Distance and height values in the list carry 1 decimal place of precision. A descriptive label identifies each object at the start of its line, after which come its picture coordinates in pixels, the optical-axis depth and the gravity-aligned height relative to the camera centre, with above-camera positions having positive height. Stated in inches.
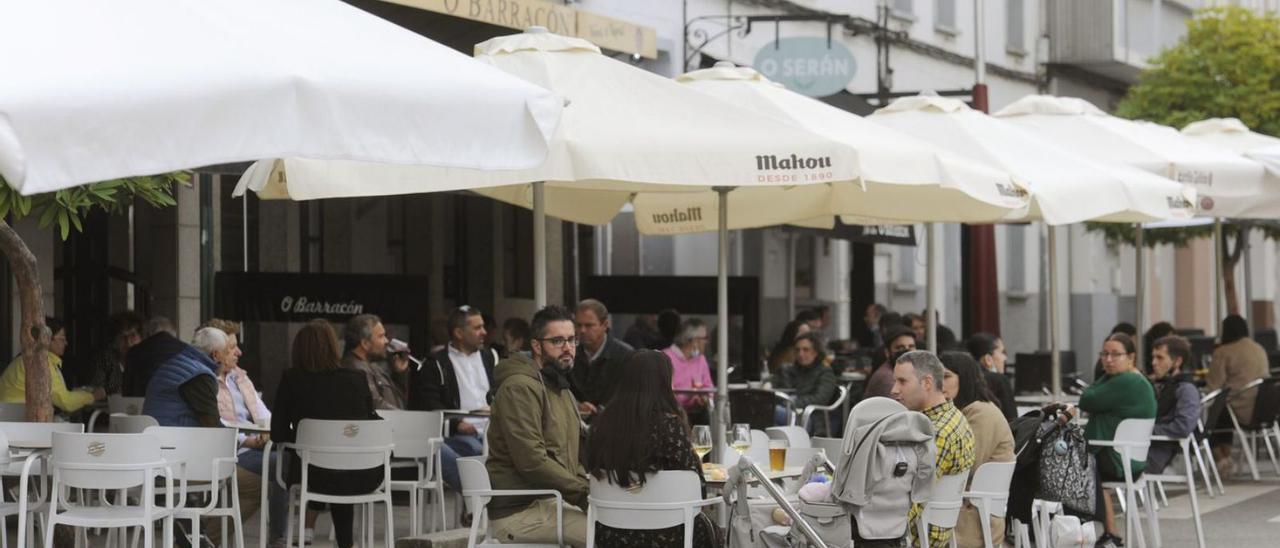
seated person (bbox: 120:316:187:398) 526.9 -11.8
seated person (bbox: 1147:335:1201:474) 565.0 -32.0
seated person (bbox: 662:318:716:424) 695.7 -18.4
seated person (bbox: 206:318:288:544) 492.4 -28.6
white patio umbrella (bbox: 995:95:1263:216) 682.8 +50.0
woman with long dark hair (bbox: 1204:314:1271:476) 745.0 -27.1
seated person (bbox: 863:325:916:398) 572.7 -15.8
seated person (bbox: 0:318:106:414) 560.4 -21.9
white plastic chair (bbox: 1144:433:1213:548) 529.8 -48.2
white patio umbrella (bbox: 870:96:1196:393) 573.6 +38.9
